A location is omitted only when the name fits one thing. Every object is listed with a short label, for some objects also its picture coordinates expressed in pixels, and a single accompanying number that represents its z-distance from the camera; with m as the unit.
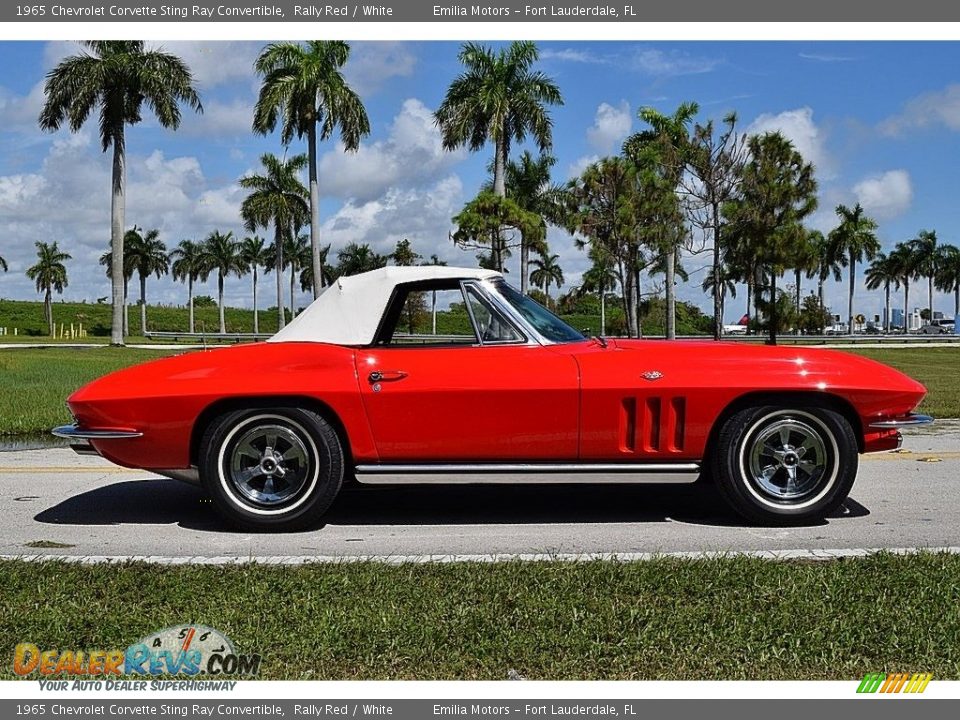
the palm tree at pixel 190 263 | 81.31
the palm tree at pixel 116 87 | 38.53
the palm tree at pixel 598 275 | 38.83
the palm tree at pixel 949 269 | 91.75
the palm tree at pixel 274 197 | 55.25
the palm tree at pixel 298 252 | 70.31
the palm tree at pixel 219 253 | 81.25
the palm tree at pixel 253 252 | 84.00
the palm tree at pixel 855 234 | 72.94
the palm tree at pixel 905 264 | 91.50
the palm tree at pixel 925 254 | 90.00
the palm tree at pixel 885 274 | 93.94
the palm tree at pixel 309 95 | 35.94
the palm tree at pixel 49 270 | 86.56
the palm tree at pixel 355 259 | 71.25
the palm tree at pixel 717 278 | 31.36
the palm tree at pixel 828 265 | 77.62
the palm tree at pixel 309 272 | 67.25
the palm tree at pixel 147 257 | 75.06
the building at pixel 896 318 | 107.69
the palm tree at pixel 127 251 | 74.50
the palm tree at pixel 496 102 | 35.75
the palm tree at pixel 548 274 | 73.75
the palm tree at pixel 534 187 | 43.72
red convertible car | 5.19
